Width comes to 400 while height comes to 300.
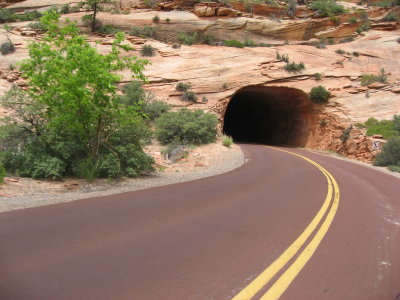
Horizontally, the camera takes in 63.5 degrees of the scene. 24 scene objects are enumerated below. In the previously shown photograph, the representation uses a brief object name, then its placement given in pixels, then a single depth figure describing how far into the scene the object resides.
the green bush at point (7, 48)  28.48
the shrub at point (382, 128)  22.72
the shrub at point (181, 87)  28.62
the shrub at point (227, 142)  20.94
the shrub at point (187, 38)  35.16
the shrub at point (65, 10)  39.05
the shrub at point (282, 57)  32.62
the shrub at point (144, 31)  35.00
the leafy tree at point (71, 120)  8.91
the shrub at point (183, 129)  19.59
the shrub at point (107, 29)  34.66
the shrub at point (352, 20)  39.00
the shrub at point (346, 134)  26.14
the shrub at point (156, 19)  36.68
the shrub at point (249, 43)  36.44
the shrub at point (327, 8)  39.97
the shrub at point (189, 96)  27.92
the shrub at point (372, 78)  30.05
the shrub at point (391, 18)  40.09
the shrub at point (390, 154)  19.52
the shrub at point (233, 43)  35.22
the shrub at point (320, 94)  29.38
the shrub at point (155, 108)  23.48
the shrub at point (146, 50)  31.50
